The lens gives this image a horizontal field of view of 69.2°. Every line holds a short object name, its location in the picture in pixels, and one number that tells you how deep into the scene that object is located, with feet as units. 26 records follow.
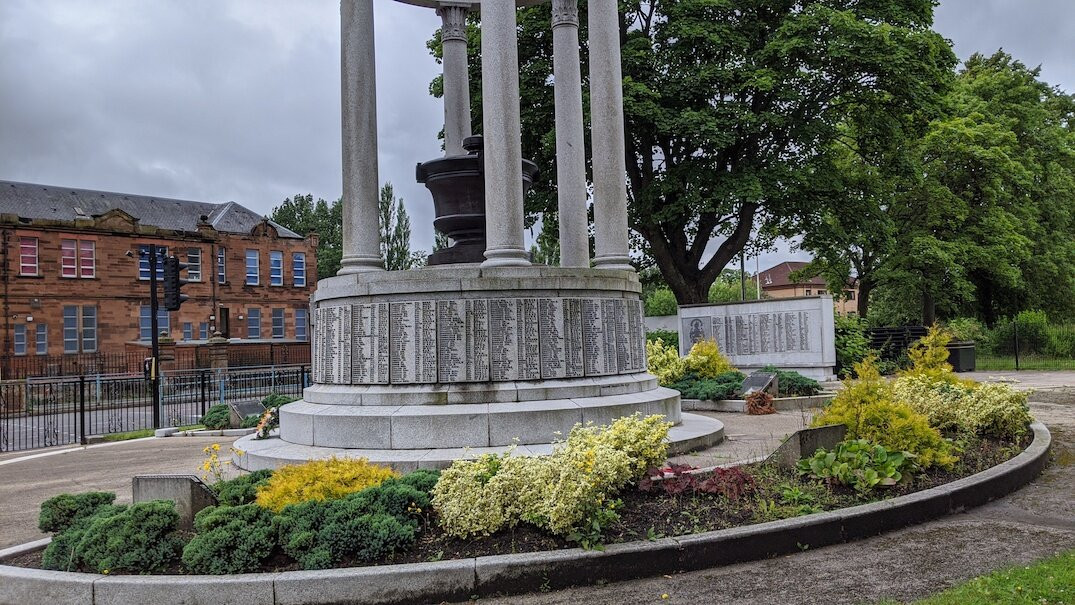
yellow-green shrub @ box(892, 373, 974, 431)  34.09
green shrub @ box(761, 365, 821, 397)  58.70
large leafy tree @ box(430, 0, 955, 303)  83.51
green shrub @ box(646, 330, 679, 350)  92.71
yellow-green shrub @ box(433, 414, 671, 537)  20.52
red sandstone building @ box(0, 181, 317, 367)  143.23
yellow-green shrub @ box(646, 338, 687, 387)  62.69
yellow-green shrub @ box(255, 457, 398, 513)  22.63
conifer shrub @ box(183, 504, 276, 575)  19.51
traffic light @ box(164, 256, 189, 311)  68.90
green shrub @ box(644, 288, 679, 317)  221.66
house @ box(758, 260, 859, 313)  349.39
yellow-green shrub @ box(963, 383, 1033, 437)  34.73
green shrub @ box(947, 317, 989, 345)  116.47
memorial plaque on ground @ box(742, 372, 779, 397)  56.80
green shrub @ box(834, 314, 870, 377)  82.33
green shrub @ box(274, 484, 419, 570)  19.85
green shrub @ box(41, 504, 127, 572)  20.25
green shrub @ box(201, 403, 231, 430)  54.54
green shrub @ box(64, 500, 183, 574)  19.83
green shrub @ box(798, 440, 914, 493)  25.41
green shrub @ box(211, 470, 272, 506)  23.79
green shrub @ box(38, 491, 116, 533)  22.77
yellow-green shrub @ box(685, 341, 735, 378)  63.98
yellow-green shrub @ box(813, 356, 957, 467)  27.71
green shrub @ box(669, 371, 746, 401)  55.83
